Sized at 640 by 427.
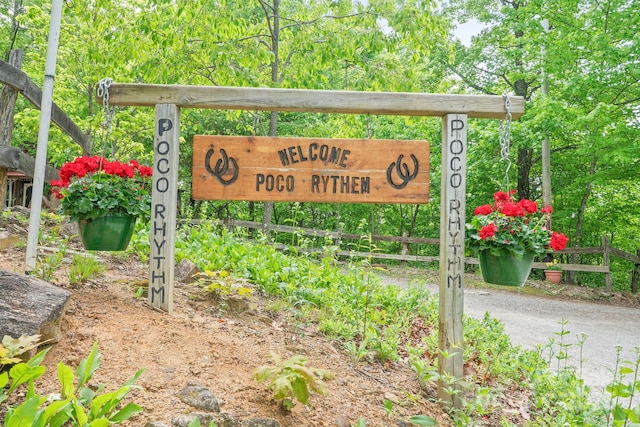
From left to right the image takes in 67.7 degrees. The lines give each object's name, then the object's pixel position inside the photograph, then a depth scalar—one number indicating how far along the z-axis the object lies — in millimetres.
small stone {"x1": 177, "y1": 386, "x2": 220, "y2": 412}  2195
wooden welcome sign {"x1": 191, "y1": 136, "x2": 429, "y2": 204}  3223
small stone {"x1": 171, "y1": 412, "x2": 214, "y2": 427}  2018
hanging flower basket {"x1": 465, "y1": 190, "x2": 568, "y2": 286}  3100
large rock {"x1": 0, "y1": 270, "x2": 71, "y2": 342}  2232
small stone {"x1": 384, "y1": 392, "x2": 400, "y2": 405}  3012
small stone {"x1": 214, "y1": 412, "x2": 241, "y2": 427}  2096
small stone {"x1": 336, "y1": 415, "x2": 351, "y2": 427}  2480
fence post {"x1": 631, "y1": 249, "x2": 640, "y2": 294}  11531
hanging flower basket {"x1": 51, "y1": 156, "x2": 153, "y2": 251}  3188
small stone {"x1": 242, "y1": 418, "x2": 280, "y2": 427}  2148
